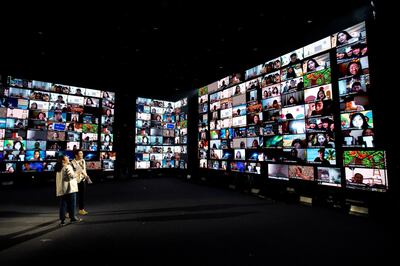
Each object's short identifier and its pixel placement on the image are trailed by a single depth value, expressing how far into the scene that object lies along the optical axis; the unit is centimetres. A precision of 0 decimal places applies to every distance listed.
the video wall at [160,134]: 1213
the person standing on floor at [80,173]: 464
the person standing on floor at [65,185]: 404
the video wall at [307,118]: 485
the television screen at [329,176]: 521
